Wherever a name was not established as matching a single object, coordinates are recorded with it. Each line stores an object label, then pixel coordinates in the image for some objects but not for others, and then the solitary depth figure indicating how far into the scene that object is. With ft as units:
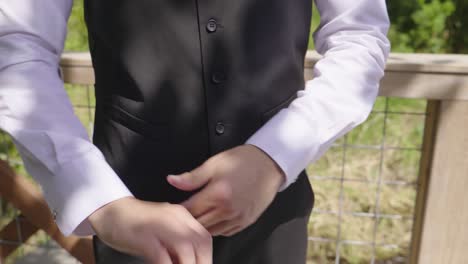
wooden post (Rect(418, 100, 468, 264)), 4.39
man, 2.33
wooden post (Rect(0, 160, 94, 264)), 5.58
